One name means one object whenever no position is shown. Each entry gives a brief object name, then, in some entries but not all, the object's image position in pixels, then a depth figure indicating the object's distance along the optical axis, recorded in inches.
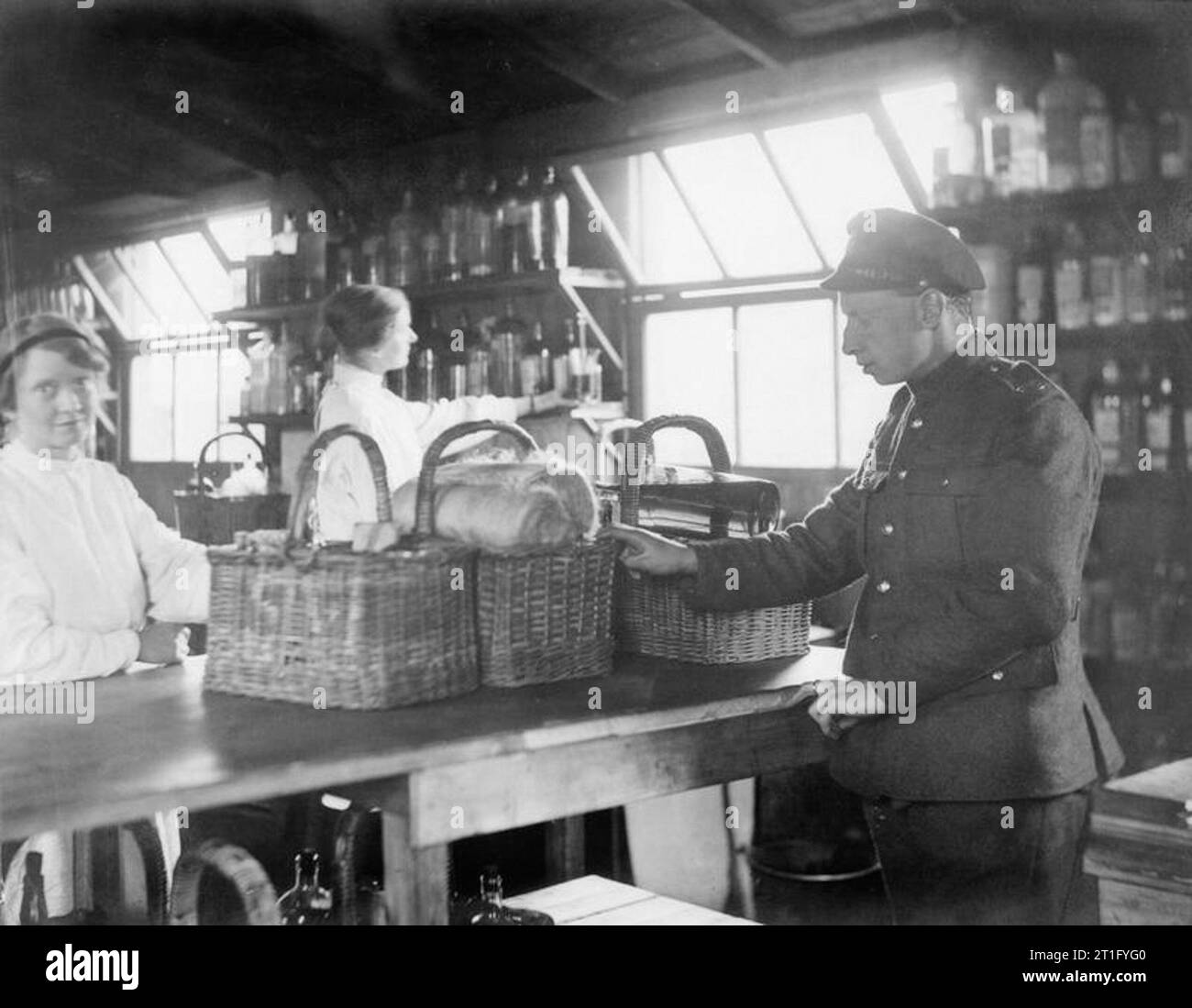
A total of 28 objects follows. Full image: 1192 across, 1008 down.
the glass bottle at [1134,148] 135.0
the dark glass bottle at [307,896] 81.4
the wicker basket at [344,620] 73.4
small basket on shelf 223.1
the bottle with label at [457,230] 207.2
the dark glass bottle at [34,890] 83.8
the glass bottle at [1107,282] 138.3
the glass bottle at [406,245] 215.2
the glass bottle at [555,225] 197.2
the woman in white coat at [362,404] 141.2
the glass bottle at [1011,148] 140.9
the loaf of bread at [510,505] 78.8
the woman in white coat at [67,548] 85.2
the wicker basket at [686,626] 91.4
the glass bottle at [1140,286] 136.9
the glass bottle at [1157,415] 138.0
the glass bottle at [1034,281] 144.0
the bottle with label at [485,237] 203.3
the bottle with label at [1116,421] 139.8
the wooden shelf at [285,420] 237.6
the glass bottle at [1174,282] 134.2
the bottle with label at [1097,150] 135.9
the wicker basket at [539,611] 80.0
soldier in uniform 74.2
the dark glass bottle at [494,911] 83.8
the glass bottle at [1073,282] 140.9
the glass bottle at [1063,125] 138.2
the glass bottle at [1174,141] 133.0
